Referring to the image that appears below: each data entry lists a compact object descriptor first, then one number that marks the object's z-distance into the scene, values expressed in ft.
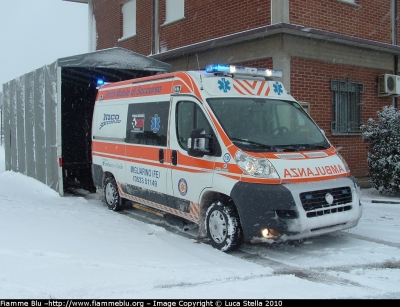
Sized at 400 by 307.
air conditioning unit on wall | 41.15
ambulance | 19.38
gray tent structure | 35.60
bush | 34.65
